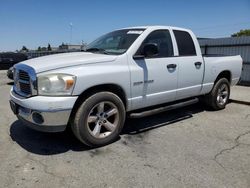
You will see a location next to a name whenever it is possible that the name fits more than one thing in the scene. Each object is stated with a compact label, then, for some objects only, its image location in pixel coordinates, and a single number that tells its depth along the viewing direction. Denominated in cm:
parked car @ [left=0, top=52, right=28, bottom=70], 1366
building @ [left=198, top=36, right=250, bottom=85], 894
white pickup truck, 282
